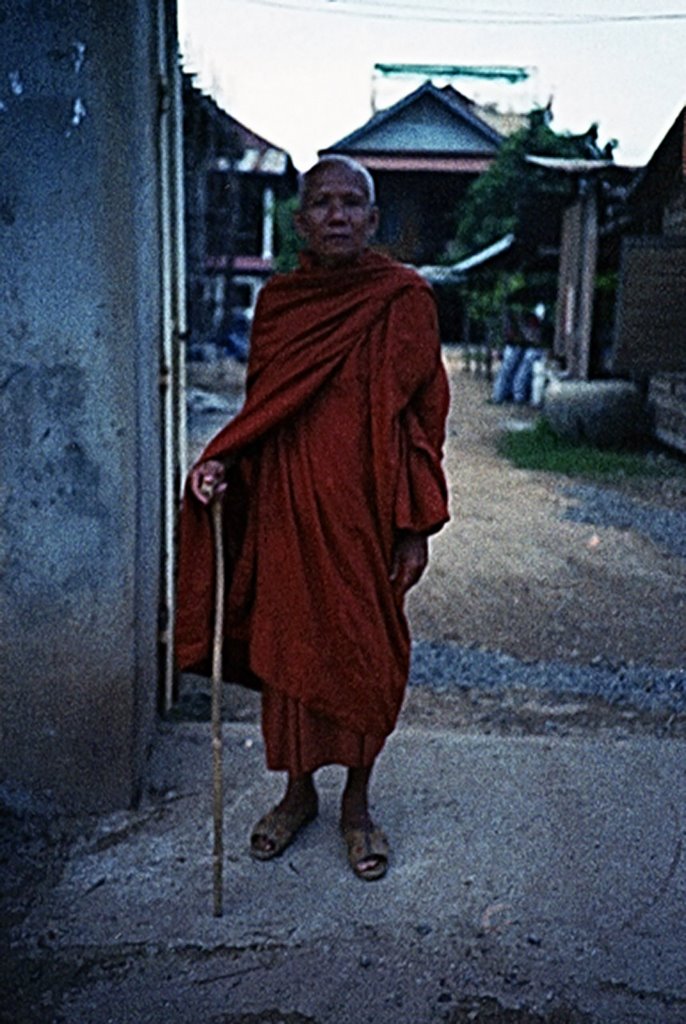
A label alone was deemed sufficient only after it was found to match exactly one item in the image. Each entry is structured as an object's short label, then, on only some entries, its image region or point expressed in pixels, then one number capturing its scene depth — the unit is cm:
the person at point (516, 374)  1650
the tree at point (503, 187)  2120
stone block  1138
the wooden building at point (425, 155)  2973
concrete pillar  272
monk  262
